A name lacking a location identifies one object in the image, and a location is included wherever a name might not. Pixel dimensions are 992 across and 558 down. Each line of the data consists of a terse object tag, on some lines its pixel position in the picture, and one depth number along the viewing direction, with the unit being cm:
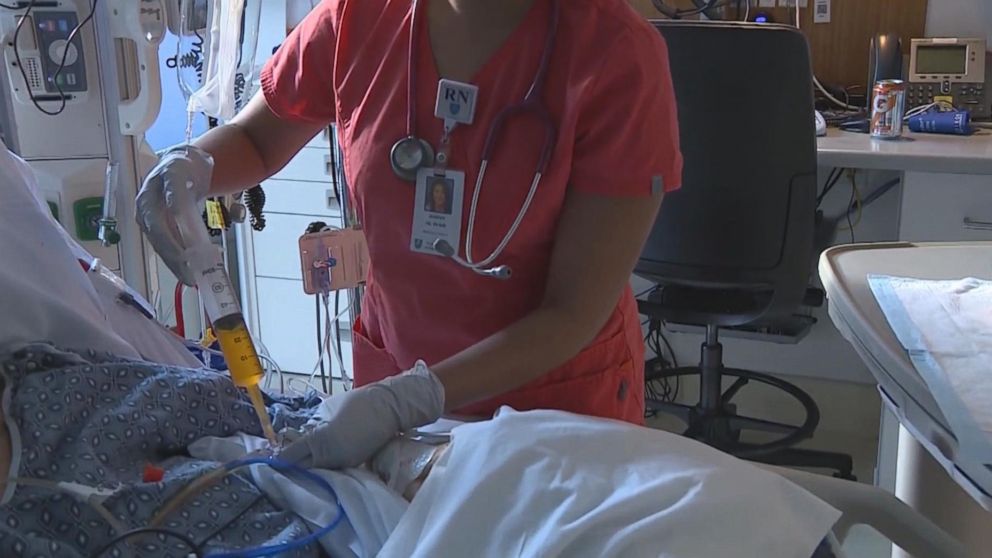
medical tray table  77
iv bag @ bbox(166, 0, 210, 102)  182
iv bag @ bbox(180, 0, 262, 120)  196
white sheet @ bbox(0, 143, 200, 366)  105
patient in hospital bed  70
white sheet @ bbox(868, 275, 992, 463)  78
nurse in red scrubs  109
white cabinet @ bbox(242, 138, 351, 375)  282
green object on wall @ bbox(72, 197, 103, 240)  170
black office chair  189
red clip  87
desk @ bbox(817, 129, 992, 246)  195
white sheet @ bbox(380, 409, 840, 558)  69
